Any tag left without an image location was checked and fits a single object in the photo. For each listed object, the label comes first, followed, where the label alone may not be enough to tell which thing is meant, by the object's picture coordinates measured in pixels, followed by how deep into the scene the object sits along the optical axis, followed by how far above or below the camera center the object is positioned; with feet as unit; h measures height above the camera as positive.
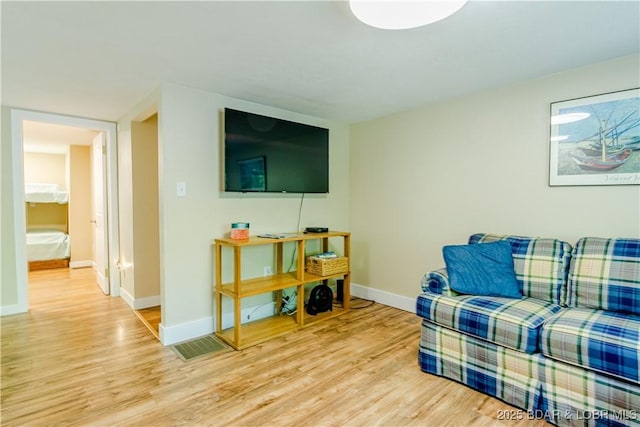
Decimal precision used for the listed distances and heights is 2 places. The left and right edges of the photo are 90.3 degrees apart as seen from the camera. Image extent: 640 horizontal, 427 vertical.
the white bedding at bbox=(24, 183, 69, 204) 18.04 +0.51
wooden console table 8.33 -2.39
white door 12.67 -0.19
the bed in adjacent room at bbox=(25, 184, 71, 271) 17.31 -1.50
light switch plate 8.60 +0.38
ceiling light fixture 4.50 +2.82
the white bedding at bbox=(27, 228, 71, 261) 17.20 -2.36
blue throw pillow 7.20 -1.51
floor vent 7.95 -3.78
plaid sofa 5.00 -2.30
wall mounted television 9.14 +1.54
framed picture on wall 6.91 +1.48
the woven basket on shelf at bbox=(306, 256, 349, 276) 10.32 -2.06
